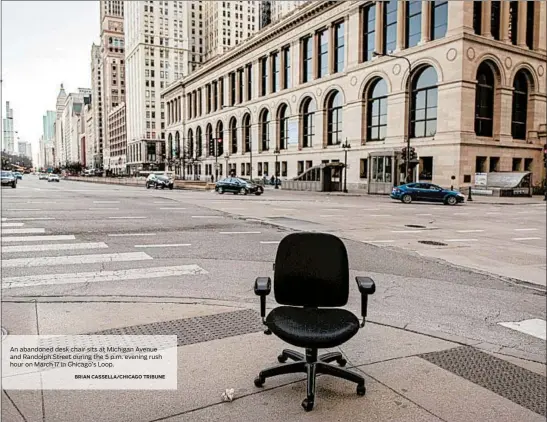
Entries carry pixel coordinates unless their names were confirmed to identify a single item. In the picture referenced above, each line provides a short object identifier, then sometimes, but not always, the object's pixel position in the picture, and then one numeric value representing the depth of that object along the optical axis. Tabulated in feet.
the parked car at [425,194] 92.17
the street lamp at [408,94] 116.39
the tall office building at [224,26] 229.49
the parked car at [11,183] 109.01
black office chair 12.17
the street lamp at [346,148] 153.49
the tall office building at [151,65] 385.91
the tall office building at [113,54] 522.06
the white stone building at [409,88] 126.82
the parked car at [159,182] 146.61
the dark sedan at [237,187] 119.34
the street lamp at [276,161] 203.31
